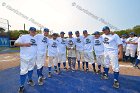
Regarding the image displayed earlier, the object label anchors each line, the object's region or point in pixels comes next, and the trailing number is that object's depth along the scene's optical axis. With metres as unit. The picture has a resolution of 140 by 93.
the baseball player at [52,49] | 3.14
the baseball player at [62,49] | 3.45
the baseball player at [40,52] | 2.67
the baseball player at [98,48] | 3.15
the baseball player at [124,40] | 4.47
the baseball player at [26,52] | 2.22
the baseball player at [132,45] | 4.09
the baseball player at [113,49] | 2.45
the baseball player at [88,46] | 3.33
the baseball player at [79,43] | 3.47
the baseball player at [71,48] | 3.51
